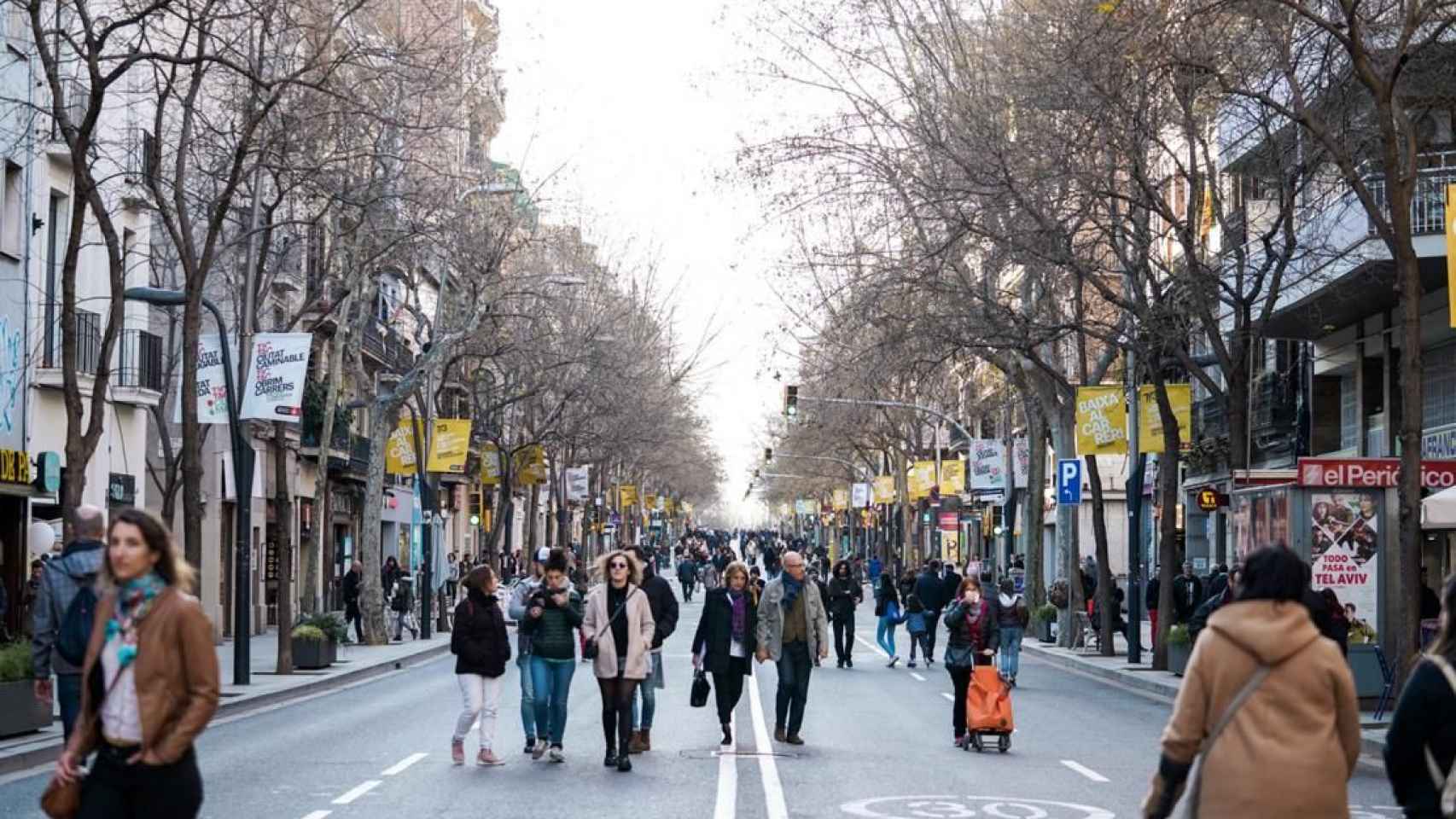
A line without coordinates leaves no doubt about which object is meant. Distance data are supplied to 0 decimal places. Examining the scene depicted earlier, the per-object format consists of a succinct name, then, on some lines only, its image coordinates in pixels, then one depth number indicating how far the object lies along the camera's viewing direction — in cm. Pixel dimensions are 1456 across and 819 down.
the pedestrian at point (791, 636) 1888
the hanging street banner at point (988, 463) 5081
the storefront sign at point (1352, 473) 2295
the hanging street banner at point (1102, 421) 3306
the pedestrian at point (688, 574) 6656
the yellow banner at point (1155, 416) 3192
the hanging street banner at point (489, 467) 6291
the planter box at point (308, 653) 3150
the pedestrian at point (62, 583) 1348
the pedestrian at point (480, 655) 1691
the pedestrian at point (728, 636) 1861
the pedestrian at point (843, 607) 3341
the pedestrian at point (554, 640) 1722
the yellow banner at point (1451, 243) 1783
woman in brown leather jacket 693
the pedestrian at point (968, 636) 1916
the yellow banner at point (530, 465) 6350
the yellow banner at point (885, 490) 8075
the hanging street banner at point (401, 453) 4394
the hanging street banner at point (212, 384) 2653
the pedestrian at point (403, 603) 4312
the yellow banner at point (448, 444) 4444
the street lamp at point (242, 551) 2664
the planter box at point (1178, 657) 3011
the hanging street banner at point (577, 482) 7256
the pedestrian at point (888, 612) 3394
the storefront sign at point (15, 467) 2950
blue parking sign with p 3812
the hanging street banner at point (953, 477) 6462
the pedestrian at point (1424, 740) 678
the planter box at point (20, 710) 1845
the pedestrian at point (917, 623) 3341
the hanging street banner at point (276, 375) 2645
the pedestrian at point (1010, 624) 2502
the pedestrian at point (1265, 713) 673
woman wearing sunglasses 1672
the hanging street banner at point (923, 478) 6412
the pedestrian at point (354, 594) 4324
